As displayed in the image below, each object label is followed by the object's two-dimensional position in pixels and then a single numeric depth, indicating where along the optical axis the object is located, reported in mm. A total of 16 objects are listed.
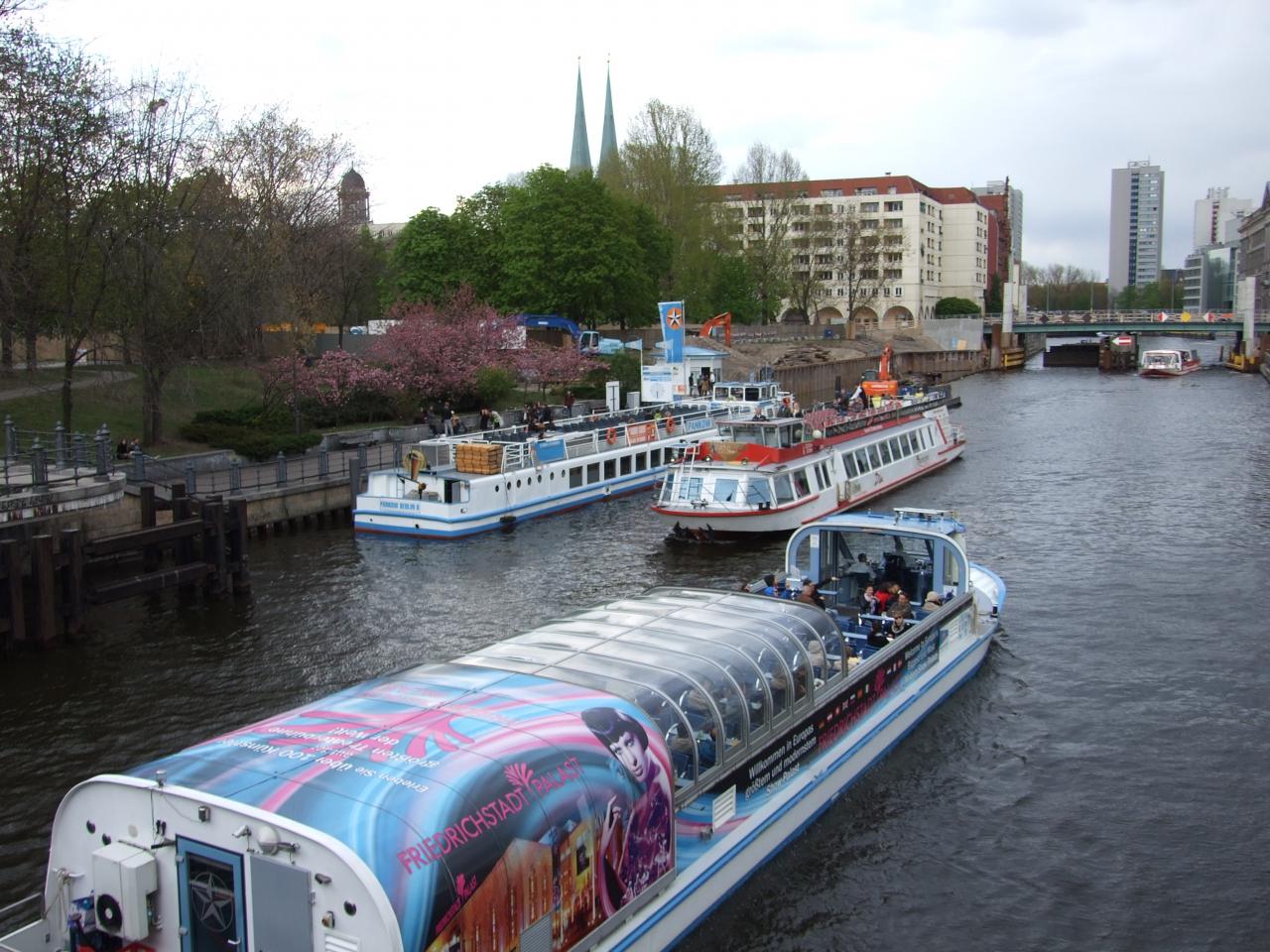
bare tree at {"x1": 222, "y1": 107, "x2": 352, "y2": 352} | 52938
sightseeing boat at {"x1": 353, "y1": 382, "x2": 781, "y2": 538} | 37406
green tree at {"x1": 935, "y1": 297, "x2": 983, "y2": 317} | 149550
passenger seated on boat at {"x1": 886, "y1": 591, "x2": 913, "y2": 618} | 21062
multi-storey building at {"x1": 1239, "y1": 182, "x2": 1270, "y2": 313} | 162625
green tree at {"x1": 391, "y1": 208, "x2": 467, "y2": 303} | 84625
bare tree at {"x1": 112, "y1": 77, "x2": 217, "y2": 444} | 42781
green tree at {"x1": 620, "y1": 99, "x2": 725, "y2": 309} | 100688
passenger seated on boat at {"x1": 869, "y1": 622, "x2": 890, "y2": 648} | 19812
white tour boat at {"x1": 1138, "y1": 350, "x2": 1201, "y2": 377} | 108250
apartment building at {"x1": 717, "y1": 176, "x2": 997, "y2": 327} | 120812
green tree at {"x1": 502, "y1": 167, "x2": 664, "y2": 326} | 81125
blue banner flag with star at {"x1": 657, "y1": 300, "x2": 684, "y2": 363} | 62406
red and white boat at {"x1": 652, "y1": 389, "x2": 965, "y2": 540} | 35812
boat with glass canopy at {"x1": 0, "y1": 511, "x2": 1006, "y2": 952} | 8859
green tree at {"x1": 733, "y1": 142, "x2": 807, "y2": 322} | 115938
